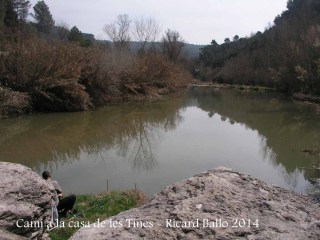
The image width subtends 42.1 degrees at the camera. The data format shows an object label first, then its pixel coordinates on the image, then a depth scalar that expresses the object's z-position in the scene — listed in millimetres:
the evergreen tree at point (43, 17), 68688
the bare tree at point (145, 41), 66512
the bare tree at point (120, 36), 68912
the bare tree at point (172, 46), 69188
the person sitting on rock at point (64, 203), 7395
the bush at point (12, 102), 21375
